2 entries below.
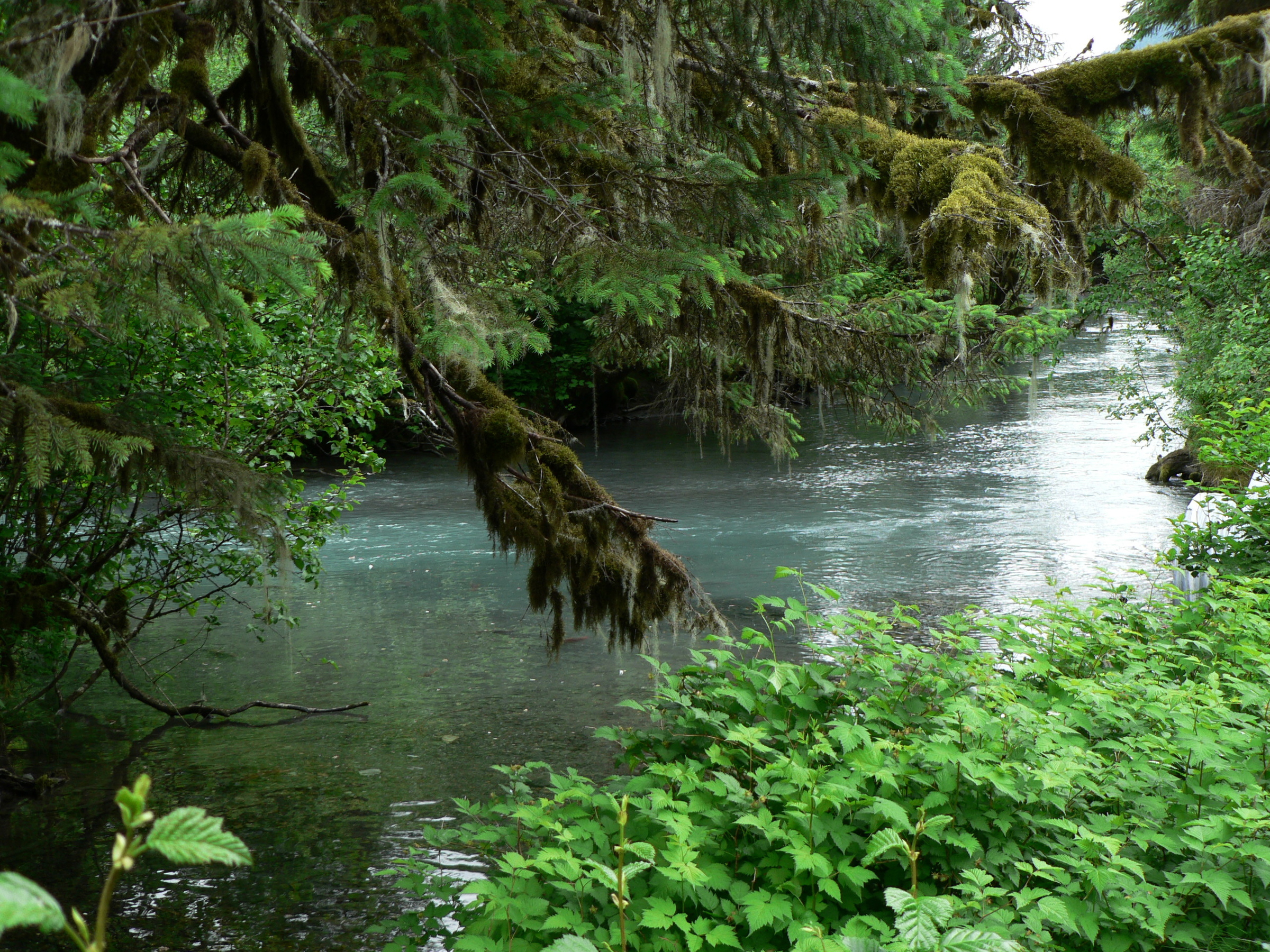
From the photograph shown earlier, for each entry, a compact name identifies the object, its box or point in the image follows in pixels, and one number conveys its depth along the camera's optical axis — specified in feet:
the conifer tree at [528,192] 11.57
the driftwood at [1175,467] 59.67
